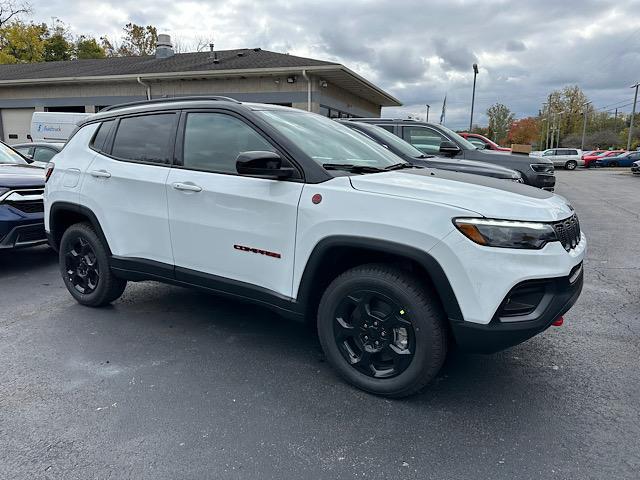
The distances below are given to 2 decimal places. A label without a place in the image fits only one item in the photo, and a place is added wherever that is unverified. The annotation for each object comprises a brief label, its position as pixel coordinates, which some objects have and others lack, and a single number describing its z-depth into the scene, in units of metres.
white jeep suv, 2.49
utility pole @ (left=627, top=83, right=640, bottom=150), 51.56
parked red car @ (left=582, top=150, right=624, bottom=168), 37.44
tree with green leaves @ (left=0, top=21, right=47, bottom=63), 39.97
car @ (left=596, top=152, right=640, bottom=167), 38.62
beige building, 17.53
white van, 17.02
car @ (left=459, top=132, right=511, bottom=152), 12.77
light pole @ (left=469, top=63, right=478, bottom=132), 28.80
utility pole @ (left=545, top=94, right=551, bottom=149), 71.91
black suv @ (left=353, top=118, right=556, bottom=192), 8.84
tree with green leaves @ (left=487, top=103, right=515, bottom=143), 78.31
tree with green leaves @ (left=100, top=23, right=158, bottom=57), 45.72
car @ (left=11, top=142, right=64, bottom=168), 9.84
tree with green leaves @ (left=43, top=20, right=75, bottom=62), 42.06
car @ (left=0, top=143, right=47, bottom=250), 5.32
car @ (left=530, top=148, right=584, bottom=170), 35.62
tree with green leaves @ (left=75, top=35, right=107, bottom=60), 41.97
